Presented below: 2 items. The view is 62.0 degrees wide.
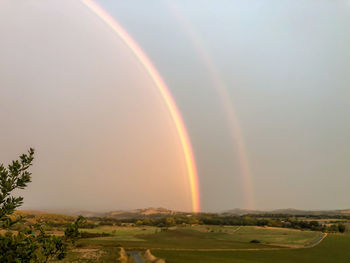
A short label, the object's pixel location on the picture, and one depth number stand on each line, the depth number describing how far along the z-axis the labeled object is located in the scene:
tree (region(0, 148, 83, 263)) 10.20
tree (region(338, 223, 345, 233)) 162.18
